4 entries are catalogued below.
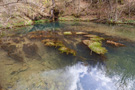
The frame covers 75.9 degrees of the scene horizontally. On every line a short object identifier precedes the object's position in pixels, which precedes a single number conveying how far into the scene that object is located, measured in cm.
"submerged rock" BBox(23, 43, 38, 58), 587
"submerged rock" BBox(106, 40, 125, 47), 700
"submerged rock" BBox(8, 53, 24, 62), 522
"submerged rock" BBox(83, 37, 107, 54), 600
